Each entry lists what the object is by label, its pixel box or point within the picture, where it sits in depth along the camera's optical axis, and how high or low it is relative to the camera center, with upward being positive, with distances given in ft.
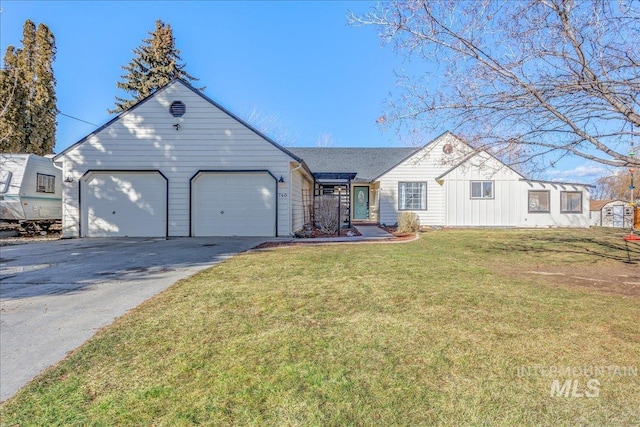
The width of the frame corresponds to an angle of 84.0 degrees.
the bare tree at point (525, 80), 13.97 +5.66
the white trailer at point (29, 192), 41.93 +2.17
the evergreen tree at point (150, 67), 89.86 +36.52
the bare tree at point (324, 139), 134.00 +27.23
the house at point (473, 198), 59.06 +2.31
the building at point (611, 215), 76.90 -0.57
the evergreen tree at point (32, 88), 67.15 +23.63
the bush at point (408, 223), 49.78 -1.62
